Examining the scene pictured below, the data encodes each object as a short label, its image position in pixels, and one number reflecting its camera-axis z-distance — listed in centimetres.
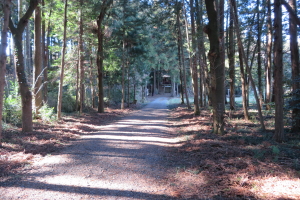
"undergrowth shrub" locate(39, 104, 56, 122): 1245
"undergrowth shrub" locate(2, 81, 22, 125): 1042
